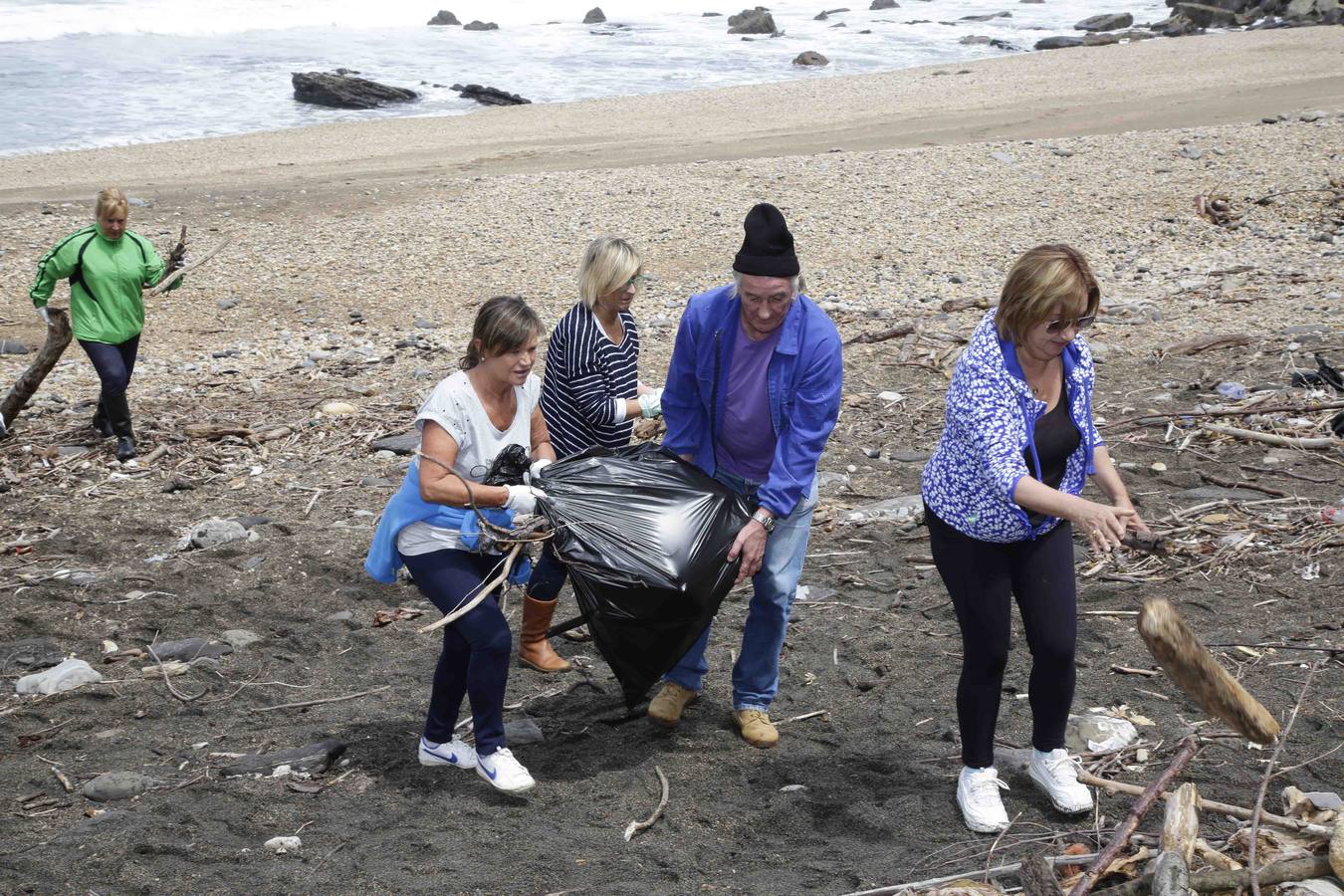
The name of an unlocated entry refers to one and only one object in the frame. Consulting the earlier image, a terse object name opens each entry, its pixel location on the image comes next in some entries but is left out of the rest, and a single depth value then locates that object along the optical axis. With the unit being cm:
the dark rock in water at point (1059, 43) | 3069
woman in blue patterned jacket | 327
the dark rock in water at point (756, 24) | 3572
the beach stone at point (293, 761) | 434
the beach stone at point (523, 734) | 459
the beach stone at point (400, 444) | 769
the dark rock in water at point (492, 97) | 2633
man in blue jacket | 394
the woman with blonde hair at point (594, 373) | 480
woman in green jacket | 753
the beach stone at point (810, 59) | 3014
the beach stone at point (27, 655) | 515
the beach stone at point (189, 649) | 525
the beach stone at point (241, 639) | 536
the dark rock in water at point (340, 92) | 2592
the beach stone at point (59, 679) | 492
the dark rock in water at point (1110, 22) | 3309
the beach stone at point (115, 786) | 416
